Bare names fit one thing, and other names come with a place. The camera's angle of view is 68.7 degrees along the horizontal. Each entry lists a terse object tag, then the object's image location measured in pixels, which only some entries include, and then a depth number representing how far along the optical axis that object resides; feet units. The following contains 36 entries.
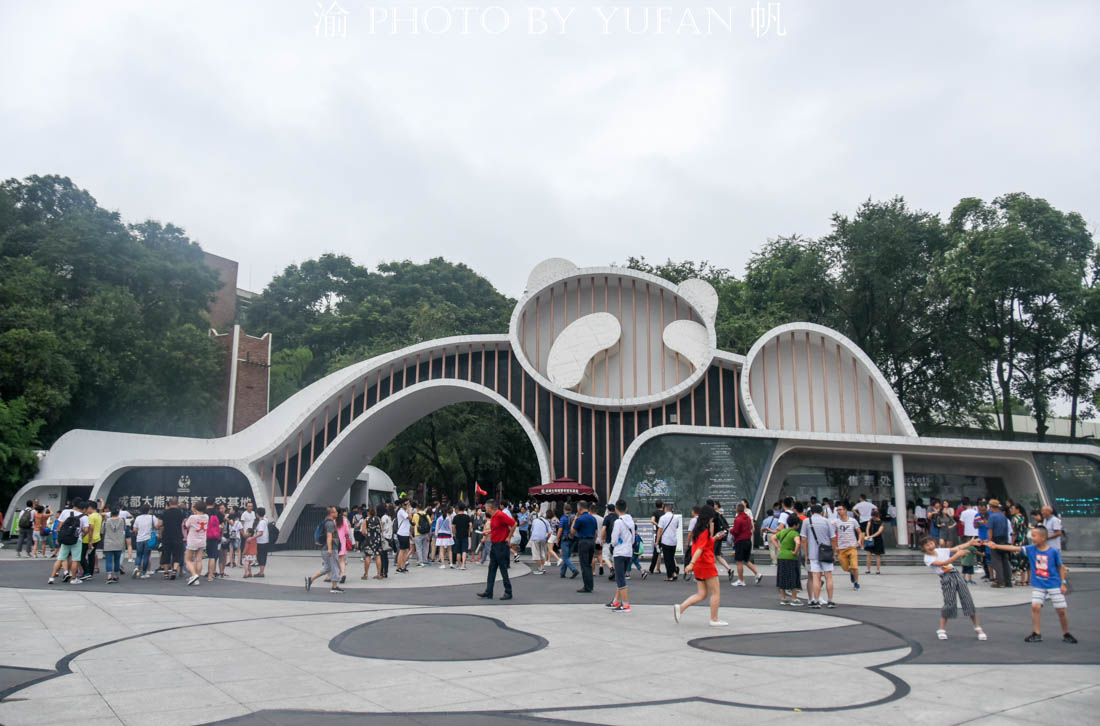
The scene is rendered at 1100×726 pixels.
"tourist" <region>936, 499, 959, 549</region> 54.29
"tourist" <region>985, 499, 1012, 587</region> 47.57
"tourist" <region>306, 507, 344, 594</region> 45.52
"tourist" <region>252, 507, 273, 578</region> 54.24
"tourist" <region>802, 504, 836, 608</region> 38.99
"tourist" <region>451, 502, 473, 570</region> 62.08
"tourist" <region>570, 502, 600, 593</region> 44.42
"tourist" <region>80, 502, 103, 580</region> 50.49
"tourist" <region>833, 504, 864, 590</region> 48.08
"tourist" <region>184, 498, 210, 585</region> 49.11
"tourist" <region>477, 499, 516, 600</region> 40.75
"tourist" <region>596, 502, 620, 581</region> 50.64
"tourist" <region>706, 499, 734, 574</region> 50.26
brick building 138.92
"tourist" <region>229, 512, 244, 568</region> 59.00
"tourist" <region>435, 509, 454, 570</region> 62.23
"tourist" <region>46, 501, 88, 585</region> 48.32
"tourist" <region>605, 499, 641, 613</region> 36.91
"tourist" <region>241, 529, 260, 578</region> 53.57
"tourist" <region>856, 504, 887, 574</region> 57.62
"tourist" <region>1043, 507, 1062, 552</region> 41.73
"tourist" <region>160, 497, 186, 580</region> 52.08
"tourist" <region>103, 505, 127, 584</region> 49.62
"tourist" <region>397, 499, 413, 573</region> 58.34
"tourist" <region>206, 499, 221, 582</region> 50.78
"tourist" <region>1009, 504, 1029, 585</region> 50.21
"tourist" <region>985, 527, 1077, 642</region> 27.12
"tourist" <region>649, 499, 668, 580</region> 53.34
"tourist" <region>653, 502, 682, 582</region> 52.13
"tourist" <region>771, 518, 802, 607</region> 38.60
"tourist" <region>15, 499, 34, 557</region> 71.72
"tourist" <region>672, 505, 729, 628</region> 32.24
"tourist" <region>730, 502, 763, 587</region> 47.80
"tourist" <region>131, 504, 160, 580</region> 52.65
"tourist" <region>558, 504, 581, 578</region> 54.39
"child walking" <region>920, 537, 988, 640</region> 28.22
